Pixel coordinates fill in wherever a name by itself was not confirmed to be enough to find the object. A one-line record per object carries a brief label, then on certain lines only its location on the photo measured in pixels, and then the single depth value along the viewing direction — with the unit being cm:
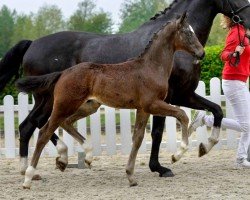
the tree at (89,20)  3972
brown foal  601
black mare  708
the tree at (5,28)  4075
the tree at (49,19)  4181
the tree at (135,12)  5062
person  709
